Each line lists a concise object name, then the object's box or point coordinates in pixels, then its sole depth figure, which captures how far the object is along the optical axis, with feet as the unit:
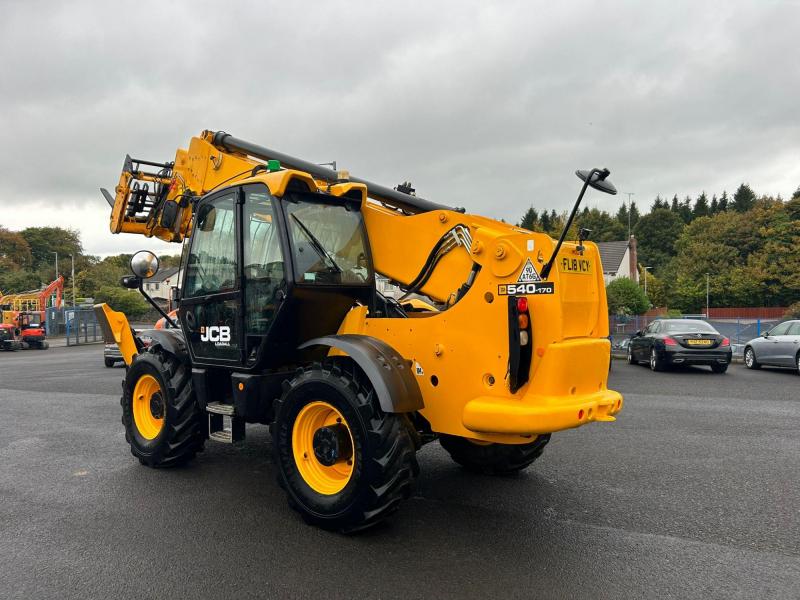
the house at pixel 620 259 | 182.29
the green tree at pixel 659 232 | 285.84
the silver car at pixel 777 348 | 49.32
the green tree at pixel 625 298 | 78.79
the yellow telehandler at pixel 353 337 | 13.29
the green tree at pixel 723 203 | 321.81
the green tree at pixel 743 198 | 297.12
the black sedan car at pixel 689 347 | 49.39
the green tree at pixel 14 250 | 234.38
